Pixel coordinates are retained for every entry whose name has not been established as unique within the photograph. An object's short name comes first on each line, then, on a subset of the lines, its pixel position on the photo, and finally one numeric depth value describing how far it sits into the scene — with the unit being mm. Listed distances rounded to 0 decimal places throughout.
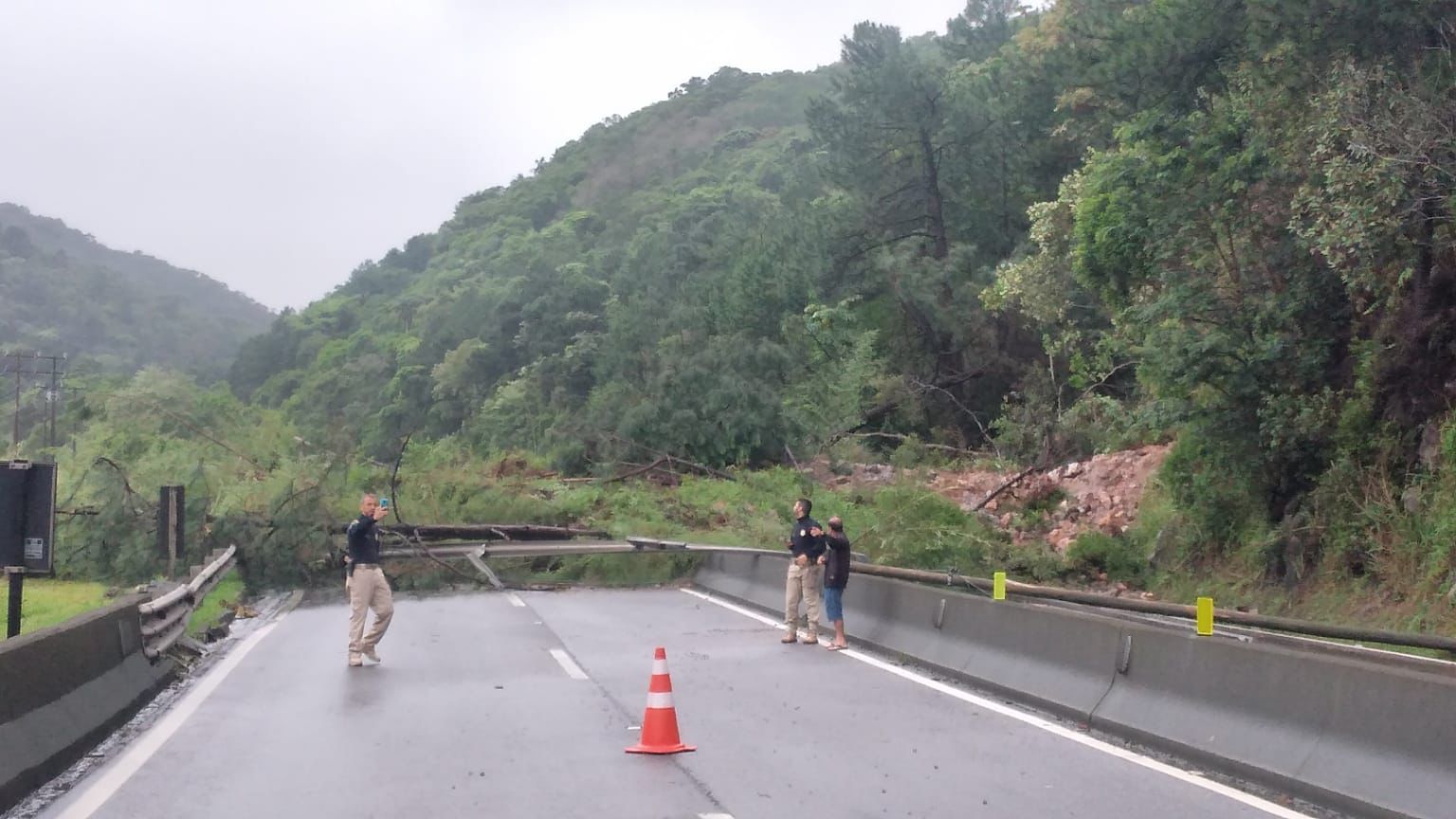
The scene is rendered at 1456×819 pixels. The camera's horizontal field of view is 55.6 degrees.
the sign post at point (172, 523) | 18984
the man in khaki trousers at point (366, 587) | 14516
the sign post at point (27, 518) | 11000
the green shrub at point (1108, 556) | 25234
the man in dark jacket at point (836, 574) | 15867
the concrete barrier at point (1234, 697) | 7387
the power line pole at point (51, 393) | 56844
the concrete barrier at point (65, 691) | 8320
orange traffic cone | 9586
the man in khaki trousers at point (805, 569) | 16281
